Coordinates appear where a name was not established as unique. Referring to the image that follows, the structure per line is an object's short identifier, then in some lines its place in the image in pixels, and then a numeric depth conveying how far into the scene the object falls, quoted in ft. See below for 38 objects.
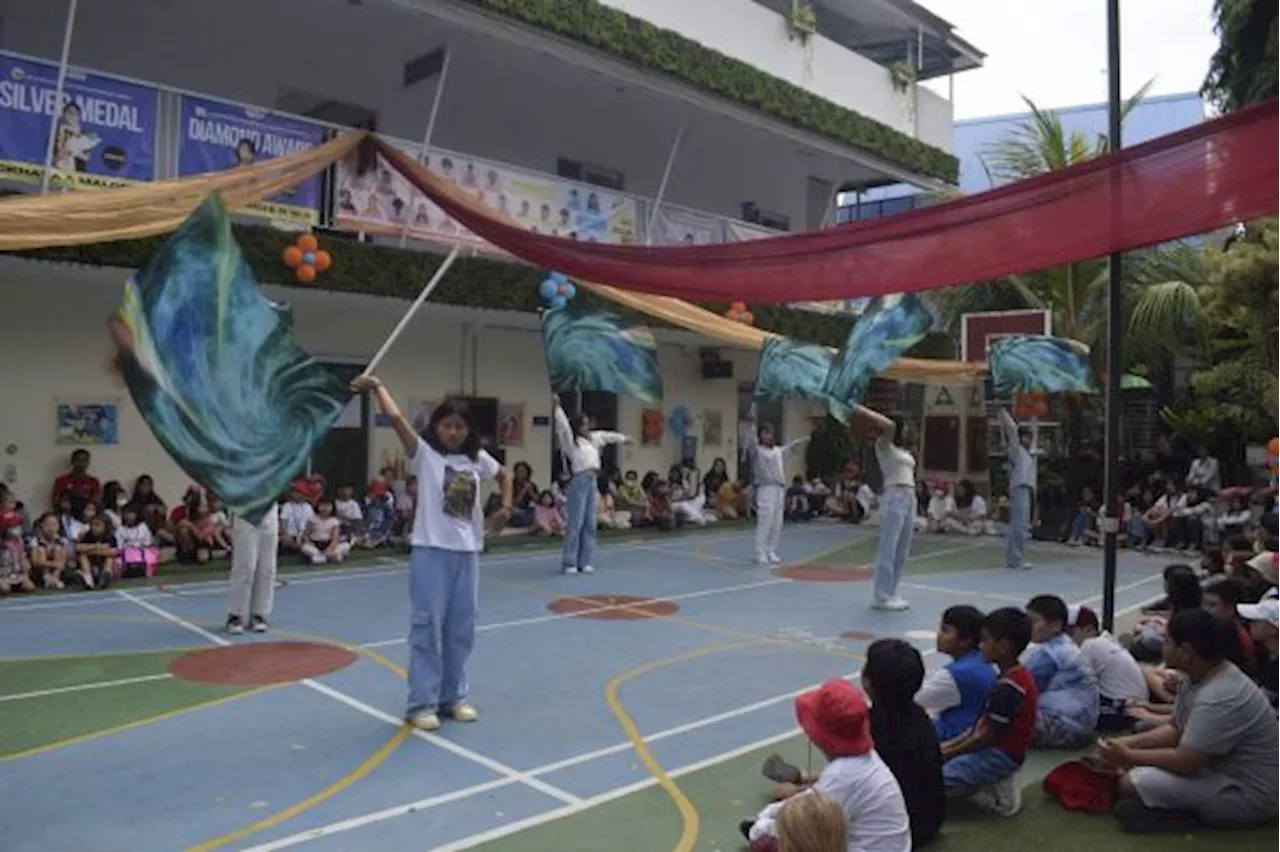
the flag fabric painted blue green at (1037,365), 38.32
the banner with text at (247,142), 32.40
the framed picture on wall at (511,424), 48.52
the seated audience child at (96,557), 30.86
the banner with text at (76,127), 28.45
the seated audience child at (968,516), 50.44
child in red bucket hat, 9.90
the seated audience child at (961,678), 14.37
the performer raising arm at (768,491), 38.27
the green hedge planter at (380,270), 31.42
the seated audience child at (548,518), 45.37
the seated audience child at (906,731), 11.94
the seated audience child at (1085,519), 47.86
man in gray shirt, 13.34
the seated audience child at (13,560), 29.40
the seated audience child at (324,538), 36.52
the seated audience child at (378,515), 39.81
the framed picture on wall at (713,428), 58.90
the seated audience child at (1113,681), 17.98
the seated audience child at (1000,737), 13.79
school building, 32.81
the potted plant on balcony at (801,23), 53.62
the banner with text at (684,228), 45.47
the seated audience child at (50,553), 30.37
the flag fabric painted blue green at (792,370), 33.81
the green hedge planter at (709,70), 39.37
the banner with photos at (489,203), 35.63
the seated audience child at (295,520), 36.70
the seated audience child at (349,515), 38.88
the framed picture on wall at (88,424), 35.27
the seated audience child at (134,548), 32.24
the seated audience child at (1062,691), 17.22
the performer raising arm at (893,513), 29.48
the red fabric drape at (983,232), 12.50
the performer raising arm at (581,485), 34.73
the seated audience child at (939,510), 51.57
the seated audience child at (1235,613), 15.41
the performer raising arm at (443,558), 17.53
